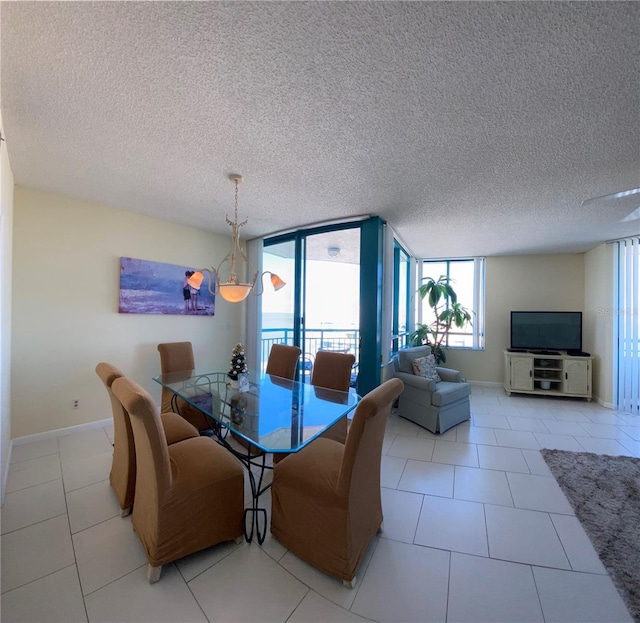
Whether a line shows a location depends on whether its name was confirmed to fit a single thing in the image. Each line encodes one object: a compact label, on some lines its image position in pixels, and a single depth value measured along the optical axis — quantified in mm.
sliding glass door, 3410
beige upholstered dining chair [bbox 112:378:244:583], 1340
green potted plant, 4961
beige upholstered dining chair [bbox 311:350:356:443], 2621
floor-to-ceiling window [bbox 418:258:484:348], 5504
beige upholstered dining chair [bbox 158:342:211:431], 2924
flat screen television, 4715
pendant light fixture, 2188
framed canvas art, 3328
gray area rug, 1466
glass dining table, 1613
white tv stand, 4445
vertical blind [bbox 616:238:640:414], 3885
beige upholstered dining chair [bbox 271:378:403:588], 1333
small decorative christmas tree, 2578
